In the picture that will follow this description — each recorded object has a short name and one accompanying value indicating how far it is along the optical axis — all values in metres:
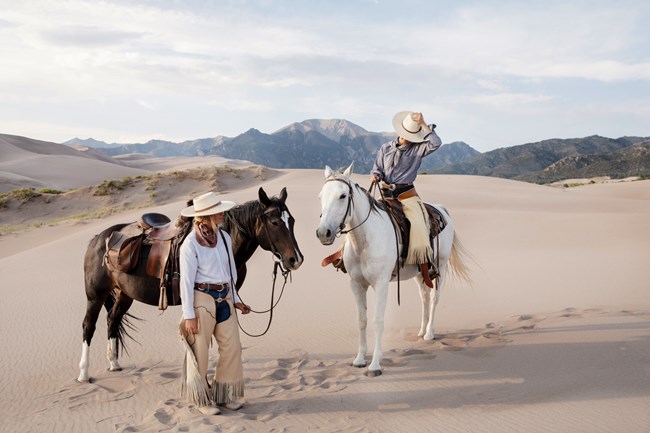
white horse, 5.51
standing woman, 4.82
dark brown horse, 5.38
